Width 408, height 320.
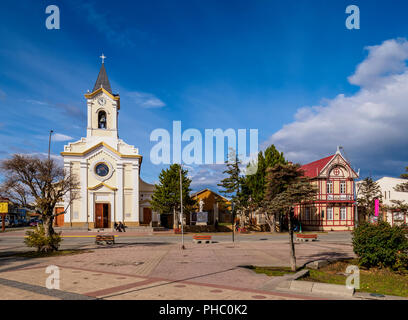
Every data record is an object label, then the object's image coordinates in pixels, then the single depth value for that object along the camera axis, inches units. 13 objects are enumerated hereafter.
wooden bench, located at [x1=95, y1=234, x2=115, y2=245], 1034.1
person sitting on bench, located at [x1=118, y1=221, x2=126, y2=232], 1617.9
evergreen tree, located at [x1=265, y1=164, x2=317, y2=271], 545.6
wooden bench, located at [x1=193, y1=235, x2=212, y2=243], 1135.6
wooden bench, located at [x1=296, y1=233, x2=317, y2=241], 1206.7
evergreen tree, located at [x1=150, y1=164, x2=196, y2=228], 1670.8
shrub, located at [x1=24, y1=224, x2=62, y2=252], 802.2
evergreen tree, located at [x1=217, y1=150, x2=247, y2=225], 1737.2
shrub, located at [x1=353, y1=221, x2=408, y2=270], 531.2
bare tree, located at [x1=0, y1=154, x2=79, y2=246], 789.9
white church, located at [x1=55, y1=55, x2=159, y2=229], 1744.6
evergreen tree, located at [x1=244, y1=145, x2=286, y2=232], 1689.2
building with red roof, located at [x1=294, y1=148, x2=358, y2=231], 1860.2
